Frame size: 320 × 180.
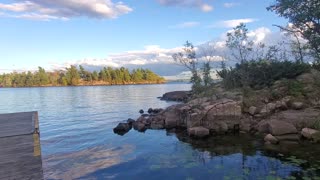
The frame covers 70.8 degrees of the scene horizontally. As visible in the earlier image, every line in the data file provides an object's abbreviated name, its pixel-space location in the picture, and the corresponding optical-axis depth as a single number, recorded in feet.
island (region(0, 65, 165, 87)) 465.20
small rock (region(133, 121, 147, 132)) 63.73
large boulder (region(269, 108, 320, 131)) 49.98
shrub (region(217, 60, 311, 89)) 66.85
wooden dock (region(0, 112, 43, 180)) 19.89
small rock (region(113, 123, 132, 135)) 62.69
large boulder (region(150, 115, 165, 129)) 64.98
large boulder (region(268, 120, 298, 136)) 48.04
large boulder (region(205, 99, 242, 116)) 57.16
